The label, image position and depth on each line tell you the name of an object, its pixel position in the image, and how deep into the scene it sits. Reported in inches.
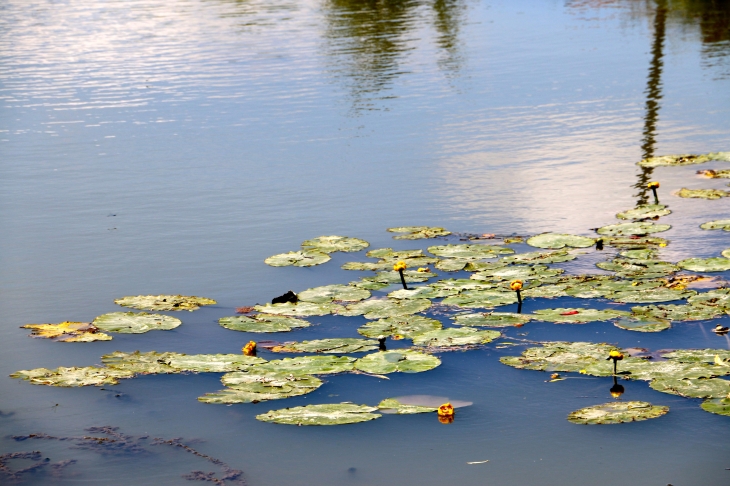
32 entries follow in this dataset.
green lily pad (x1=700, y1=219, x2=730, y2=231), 782.5
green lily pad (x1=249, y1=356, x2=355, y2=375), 529.3
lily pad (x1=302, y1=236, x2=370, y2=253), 785.6
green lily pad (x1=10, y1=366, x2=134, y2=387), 535.5
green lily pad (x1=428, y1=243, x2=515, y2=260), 744.3
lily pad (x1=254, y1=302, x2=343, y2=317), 631.2
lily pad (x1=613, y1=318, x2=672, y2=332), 570.9
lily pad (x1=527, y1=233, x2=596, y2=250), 757.3
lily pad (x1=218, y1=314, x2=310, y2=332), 608.7
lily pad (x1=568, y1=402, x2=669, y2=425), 463.8
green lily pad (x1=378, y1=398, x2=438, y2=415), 489.1
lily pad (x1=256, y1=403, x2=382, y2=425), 474.2
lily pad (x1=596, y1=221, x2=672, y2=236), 787.4
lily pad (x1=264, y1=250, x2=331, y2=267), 749.9
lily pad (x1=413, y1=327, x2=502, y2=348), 566.8
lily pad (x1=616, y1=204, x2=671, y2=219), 831.7
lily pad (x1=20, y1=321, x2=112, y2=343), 606.5
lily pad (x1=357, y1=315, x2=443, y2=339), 586.6
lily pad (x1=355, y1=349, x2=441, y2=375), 530.3
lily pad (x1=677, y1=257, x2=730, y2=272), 676.7
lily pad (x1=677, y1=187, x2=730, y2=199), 887.1
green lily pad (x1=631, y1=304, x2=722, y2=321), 585.0
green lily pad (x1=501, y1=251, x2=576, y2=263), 720.3
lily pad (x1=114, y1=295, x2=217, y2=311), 664.4
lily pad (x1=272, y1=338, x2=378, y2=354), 562.9
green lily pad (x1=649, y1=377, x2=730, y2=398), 481.1
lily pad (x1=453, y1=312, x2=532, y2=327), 593.9
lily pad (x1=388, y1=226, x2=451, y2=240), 813.5
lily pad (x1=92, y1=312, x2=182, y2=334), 617.9
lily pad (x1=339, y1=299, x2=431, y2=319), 620.7
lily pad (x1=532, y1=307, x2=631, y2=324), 592.7
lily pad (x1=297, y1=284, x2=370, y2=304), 654.5
